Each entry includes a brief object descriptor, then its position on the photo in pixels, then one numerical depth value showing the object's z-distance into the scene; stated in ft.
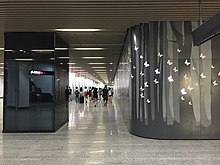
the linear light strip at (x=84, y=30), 22.45
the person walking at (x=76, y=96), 73.44
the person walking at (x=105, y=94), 58.94
